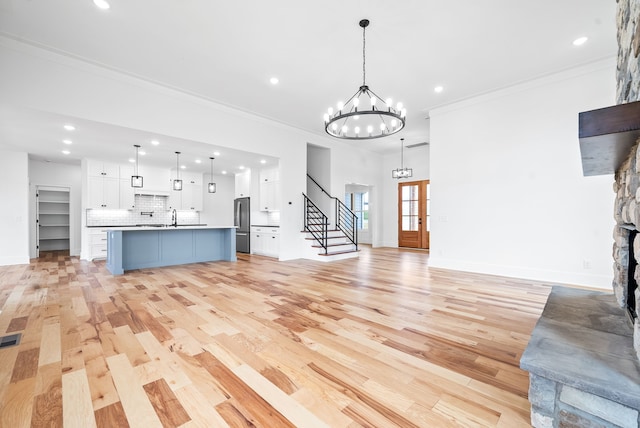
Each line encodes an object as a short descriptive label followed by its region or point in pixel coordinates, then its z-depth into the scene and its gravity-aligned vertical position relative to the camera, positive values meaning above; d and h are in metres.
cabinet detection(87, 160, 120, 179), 7.57 +1.35
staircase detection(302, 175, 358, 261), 7.11 -0.52
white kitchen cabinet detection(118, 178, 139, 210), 8.13 +0.64
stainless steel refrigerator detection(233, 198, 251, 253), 8.52 -0.26
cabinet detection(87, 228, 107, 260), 7.39 -0.75
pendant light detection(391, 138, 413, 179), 8.69 +1.35
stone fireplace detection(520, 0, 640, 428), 1.11 -0.68
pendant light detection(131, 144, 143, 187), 6.37 +0.83
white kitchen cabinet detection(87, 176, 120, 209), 7.62 +0.69
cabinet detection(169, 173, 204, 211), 9.24 +0.72
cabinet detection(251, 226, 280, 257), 7.52 -0.73
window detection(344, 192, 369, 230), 11.14 +0.42
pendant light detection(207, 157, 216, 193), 7.34 +0.76
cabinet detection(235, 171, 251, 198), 8.78 +1.04
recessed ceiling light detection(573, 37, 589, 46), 3.75 +2.41
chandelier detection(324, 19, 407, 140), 3.75 +2.34
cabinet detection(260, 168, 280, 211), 7.73 +0.77
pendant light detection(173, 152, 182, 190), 7.09 +0.84
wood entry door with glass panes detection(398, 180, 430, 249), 9.41 +0.03
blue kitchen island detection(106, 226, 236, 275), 5.44 -0.69
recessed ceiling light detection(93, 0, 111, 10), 3.06 +2.41
